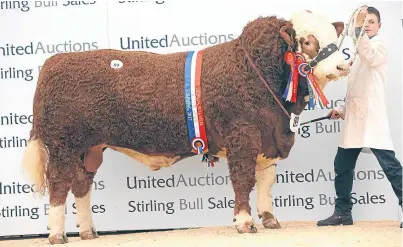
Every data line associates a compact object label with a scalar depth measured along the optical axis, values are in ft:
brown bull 19.53
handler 20.30
